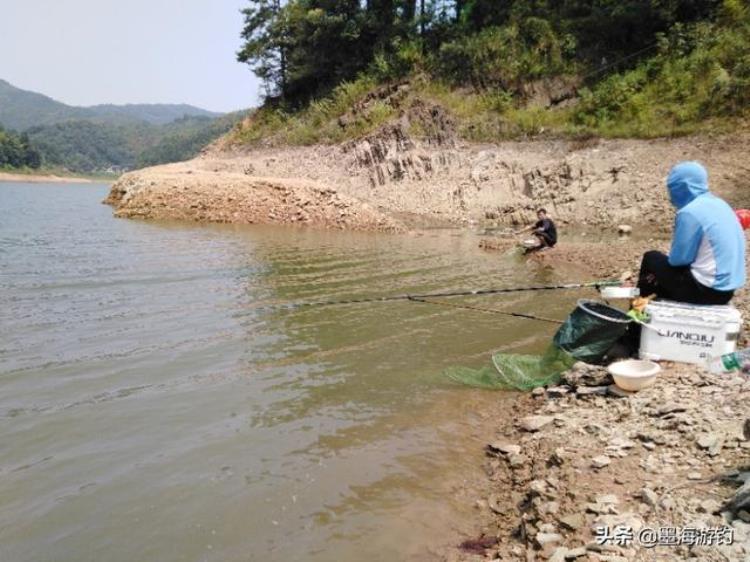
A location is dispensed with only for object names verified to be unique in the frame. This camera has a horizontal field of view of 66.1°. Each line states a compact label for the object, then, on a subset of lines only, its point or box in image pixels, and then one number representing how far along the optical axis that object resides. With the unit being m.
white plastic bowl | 5.02
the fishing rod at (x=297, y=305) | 8.65
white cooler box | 5.11
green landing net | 5.85
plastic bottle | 4.90
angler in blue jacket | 5.18
